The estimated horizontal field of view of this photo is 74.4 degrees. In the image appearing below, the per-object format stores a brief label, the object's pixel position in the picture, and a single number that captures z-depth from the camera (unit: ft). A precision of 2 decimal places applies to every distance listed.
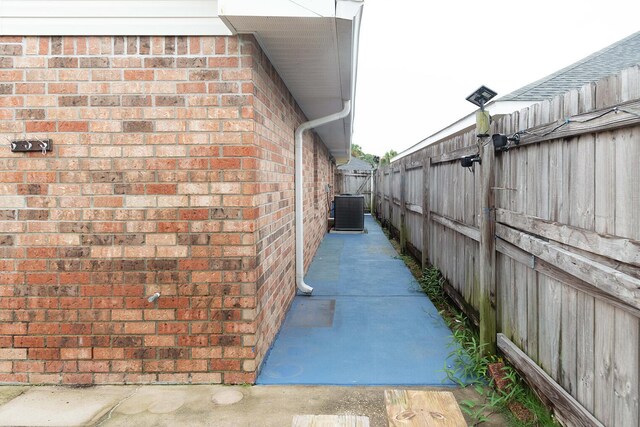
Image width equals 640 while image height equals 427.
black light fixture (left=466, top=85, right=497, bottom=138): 11.06
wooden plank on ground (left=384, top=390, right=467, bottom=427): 5.08
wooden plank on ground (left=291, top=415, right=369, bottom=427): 5.10
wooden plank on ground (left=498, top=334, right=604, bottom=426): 6.88
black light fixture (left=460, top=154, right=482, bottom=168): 11.62
